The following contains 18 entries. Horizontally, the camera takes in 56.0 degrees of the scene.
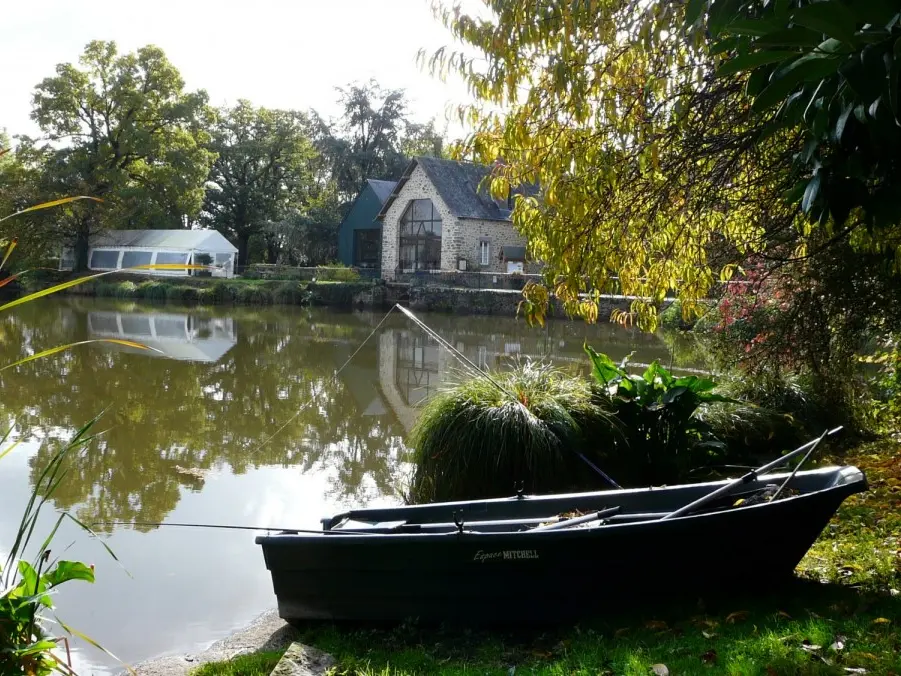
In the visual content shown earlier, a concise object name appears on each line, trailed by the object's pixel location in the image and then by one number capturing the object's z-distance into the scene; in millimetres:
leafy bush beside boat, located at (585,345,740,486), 7160
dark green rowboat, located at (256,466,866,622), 4215
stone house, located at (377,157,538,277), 36844
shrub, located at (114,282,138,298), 37406
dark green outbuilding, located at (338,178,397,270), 40344
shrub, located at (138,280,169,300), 36844
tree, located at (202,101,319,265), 45781
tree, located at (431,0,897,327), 5016
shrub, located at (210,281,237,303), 35906
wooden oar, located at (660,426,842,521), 4328
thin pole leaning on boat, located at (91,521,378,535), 4570
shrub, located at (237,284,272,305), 35250
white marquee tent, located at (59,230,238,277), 40781
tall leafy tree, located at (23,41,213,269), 41500
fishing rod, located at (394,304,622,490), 6315
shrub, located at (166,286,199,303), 36344
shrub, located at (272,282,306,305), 35000
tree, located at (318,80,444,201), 44375
